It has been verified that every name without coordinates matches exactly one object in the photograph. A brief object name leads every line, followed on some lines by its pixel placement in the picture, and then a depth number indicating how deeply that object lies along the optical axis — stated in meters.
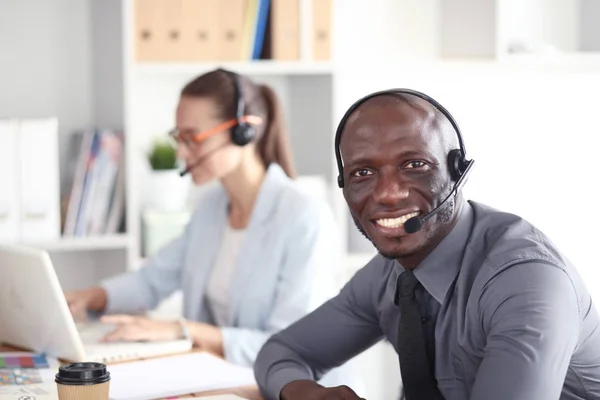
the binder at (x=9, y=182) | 3.02
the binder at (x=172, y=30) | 3.11
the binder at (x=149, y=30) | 3.09
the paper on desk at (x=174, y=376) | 1.75
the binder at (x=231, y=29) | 3.15
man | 1.37
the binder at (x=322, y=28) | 3.20
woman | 2.45
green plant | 3.24
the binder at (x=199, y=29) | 3.12
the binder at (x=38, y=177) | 3.04
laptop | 1.93
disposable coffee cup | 1.46
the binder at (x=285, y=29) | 3.18
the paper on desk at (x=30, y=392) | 1.69
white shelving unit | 3.16
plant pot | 3.24
